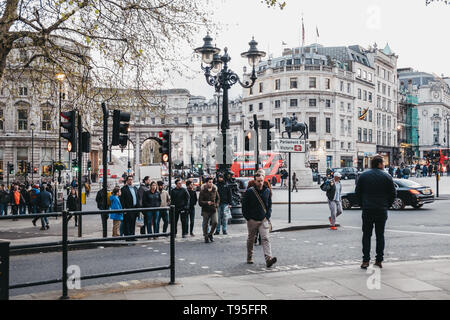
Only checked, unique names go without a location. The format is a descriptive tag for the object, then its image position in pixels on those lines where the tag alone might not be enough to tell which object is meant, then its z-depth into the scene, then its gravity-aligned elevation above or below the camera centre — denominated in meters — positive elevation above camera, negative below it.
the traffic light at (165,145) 14.99 +0.73
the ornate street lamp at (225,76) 15.79 +3.45
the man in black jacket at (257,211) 8.40 -0.84
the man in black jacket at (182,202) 12.96 -1.04
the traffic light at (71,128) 12.40 +1.10
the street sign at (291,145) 15.10 +0.71
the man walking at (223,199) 13.57 -0.99
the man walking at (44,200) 18.00 -1.30
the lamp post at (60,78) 13.88 +2.83
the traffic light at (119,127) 12.46 +1.13
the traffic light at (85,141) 12.95 +0.76
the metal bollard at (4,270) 4.50 -1.03
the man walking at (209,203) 12.07 -1.01
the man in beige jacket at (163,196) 13.53 -0.89
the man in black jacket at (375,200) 7.30 -0.57
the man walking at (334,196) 14.23 -0.98
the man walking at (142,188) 14.59 -0.71
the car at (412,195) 19.83 -1.33
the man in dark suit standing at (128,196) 12.94 -0.84
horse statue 35.92 +3.29
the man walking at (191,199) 13.39 -1.01
